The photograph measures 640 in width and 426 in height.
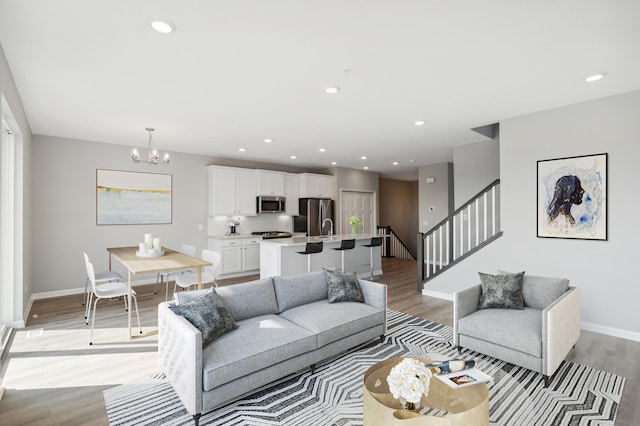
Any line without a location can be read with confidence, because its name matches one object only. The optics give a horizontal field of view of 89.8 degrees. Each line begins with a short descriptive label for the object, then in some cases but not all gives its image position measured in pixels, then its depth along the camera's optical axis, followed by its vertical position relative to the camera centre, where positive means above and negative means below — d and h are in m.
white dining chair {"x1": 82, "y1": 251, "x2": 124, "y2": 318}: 4.58 -0.98
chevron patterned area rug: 2.31 -1.48
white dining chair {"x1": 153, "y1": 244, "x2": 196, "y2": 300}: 5.30 -0.66
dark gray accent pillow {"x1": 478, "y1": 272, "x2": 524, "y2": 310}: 3.42 -0.87
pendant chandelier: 4.87 +0.83
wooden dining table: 3.60 -0.64
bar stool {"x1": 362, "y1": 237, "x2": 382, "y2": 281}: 6.79 -0.66
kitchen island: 5.69 -0.87
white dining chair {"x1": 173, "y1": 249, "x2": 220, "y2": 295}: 4.48 -0.94
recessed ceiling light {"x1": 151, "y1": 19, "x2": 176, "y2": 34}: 2.23 +1.32
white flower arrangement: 1.71 -0.92
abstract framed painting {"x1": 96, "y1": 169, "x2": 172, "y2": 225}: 6.03 +0.26
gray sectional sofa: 2.26 -1.06
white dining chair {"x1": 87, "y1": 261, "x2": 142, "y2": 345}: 3.79 -0.97
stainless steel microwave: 7.88 +0.18
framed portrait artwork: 3.86 +0.19
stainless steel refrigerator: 8.48 -0.15
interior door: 9.45 +0.08
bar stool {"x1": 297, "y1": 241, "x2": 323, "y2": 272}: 5.61 -0.65
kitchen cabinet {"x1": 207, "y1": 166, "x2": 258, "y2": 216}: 7.16 +0.47
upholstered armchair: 2.76 -1.07
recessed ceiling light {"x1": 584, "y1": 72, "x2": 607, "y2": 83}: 3.14 +1.35
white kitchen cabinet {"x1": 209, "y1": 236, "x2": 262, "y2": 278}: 7.01 -0.97
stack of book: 2.04 -1.07
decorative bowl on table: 4.48 -0.60
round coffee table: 1.67 -1.12
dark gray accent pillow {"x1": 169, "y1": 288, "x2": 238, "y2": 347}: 2.57 -0.86
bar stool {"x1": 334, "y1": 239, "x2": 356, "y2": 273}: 6.21 -0.65
